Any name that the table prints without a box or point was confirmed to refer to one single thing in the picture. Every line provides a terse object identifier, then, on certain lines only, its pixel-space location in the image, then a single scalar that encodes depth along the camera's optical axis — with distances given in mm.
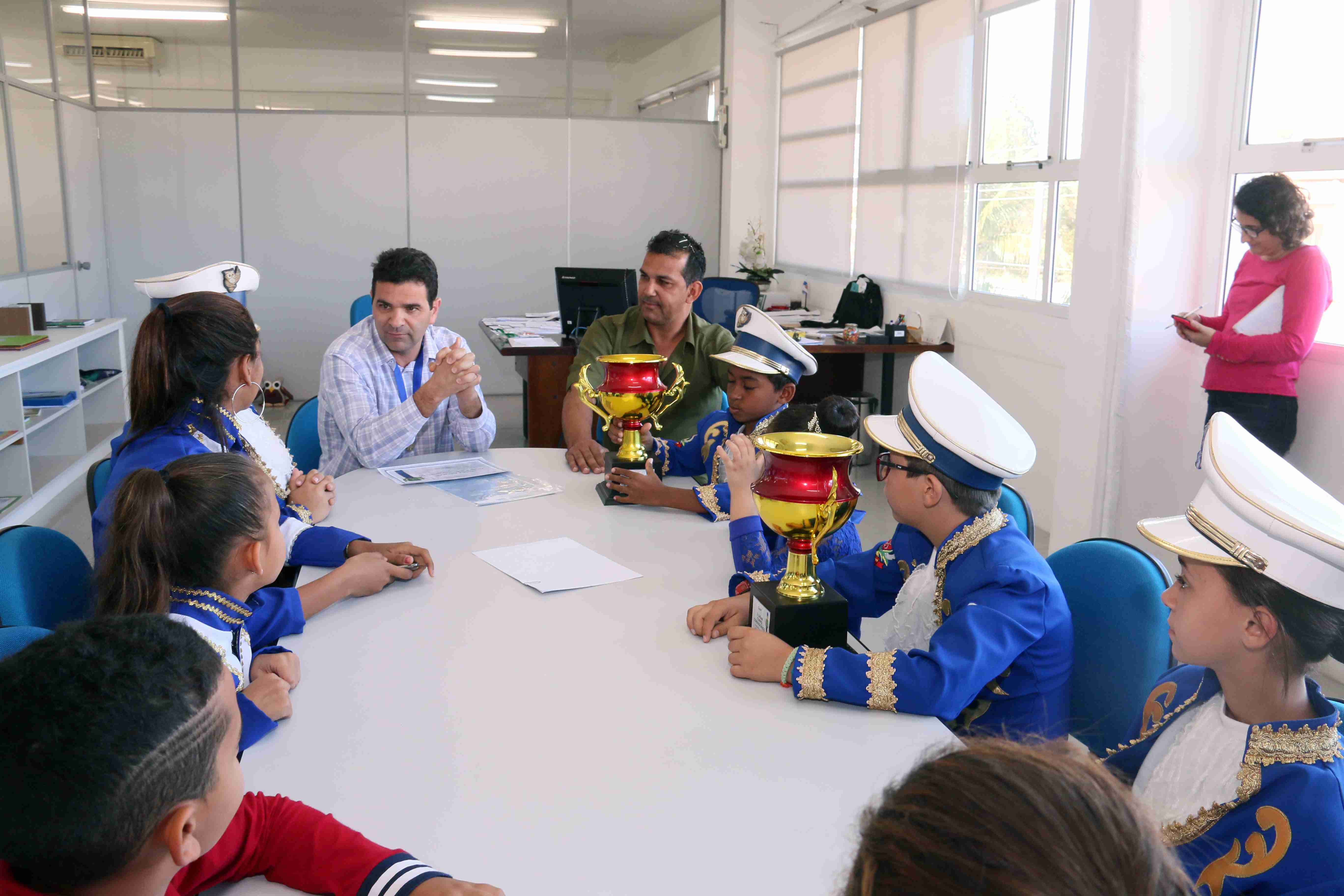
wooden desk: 4871
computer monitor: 4867
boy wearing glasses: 1345
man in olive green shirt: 3055
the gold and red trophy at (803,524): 1481
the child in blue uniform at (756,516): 1788
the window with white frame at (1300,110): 3094
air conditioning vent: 6691
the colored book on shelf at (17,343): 4445
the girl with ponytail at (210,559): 1315
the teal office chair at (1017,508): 1890
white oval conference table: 1043
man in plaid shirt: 2650
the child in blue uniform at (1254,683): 1032
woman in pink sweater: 3006
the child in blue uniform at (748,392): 2264
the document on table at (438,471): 2592
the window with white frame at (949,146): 4414
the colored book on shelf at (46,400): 4793
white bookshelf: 4309
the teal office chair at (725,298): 5512
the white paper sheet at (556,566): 1822
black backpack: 5699
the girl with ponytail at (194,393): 1889
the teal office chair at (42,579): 1466
